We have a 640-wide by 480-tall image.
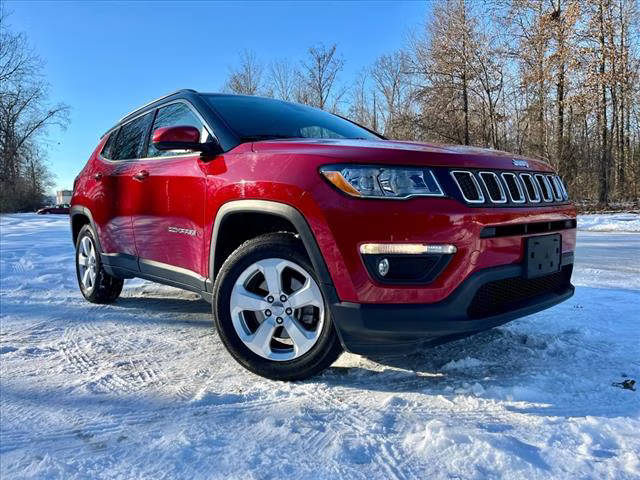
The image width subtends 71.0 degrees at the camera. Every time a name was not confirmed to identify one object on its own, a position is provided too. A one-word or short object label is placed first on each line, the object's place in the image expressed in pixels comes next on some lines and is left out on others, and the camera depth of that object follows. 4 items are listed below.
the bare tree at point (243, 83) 32.78
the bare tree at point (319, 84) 29.03
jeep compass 1.95
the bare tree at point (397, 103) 23.61
